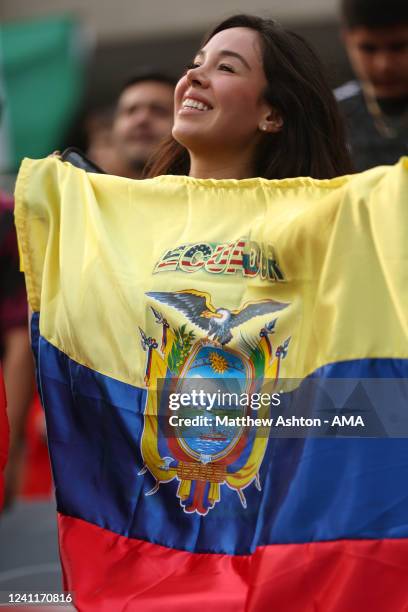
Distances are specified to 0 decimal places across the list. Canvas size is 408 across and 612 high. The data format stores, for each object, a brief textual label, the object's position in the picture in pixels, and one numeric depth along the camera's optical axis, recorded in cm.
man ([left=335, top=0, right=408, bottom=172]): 826
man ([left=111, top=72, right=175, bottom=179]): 942
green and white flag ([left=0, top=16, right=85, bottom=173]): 1446
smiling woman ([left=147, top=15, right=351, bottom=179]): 613
